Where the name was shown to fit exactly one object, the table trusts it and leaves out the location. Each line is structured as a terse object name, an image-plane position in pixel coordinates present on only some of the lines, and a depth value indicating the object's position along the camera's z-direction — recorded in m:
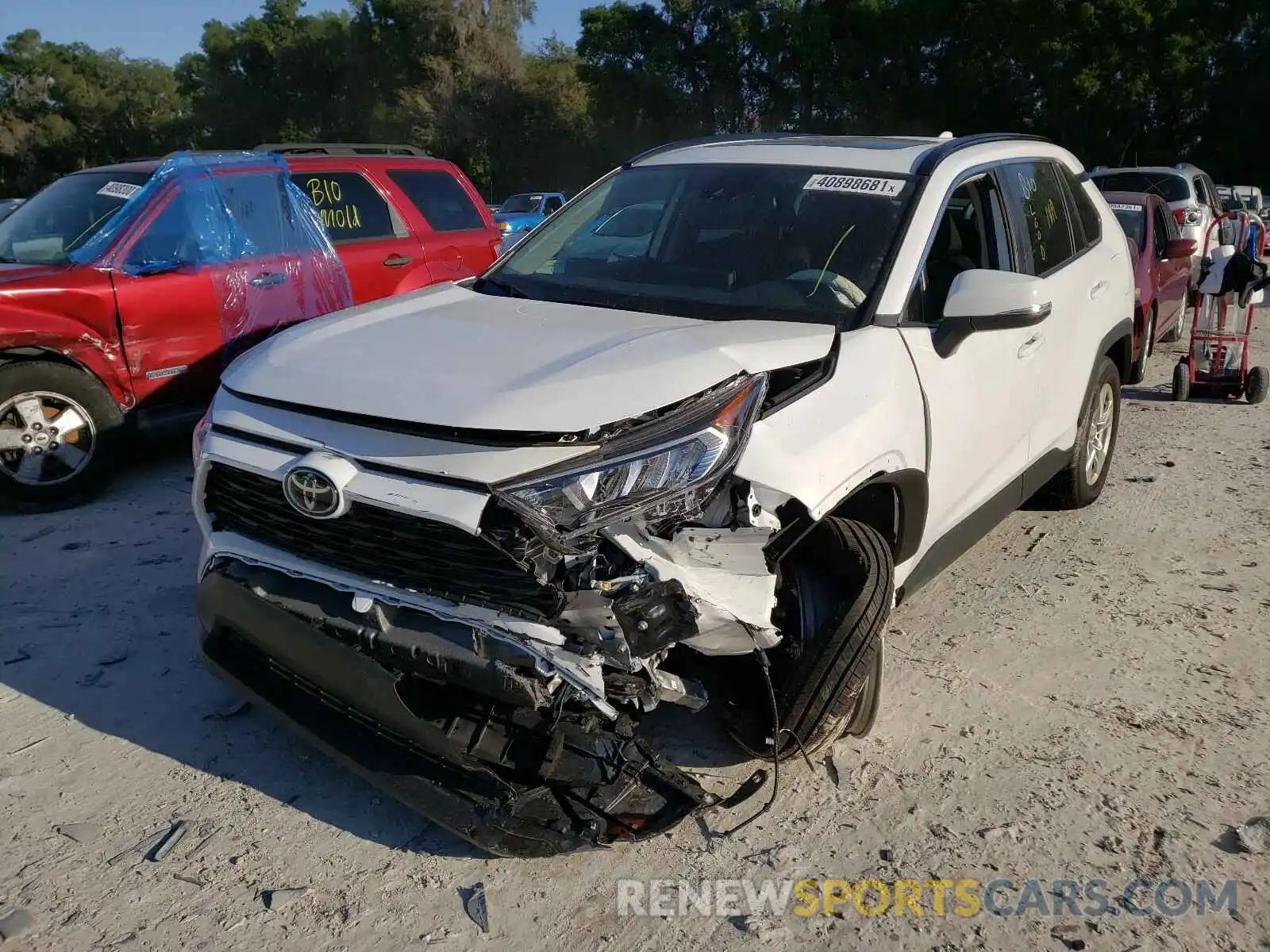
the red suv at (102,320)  5.81
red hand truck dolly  8.44
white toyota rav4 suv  2.70
